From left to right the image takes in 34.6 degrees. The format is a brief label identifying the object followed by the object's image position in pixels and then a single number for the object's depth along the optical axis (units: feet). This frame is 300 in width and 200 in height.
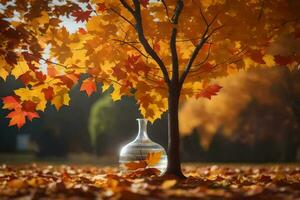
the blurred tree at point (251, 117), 51.80
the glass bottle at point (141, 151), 21.33
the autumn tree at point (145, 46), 18.04
